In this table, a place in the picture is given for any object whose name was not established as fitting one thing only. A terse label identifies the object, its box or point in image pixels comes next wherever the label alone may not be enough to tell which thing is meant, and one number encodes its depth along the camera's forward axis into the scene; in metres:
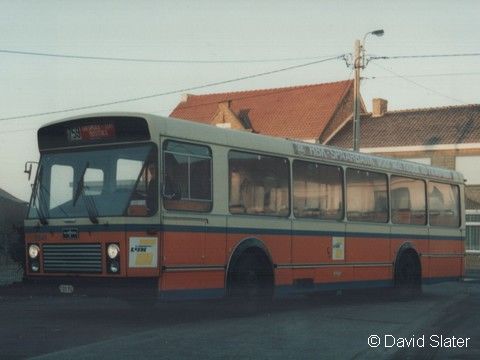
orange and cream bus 11.66
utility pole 30.55
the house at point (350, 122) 43.97
